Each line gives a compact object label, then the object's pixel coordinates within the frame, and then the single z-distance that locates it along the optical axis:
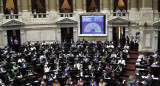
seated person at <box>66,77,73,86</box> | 15.75
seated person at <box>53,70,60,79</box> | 17.02
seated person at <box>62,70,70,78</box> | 17.17
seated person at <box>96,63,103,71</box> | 17.58
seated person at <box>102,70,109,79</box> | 16.41
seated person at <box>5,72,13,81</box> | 16.22
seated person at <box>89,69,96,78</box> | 16.87
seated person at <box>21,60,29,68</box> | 18.53
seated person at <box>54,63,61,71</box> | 18.09
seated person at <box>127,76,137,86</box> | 11.97
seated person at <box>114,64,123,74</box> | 17.38
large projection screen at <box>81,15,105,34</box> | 26.08
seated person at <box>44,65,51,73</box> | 18.08
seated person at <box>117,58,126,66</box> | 18.28
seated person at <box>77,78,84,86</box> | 15.80
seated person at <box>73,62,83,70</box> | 18.25
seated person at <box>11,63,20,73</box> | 17.48
